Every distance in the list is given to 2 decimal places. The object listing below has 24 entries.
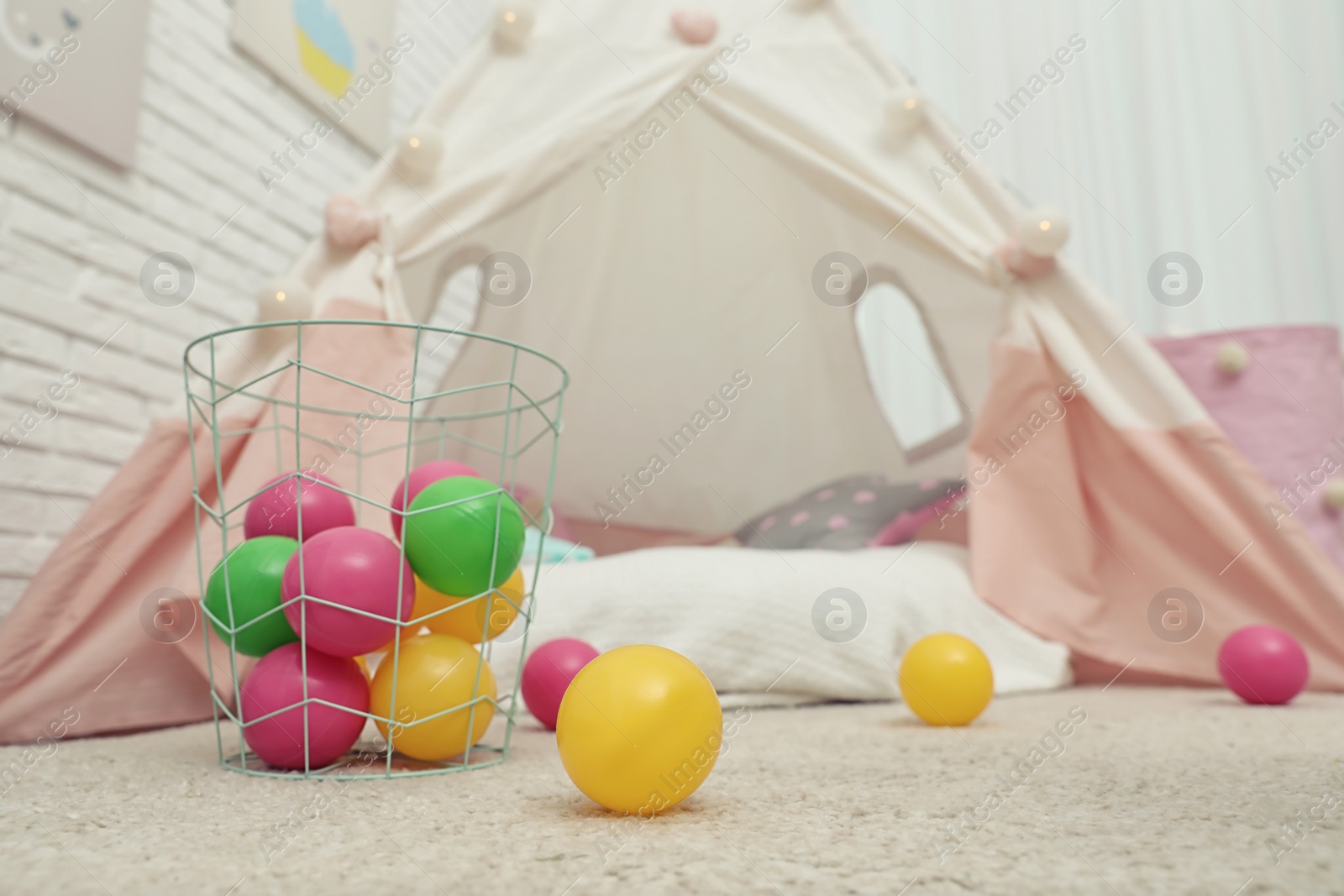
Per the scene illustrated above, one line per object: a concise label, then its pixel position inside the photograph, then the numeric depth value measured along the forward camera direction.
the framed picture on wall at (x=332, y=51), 2.11
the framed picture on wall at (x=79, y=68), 1.48
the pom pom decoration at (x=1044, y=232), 1.56
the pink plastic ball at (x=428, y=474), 0.90
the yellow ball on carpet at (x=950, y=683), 1.16
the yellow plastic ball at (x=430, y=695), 0.87
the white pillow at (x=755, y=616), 1.41
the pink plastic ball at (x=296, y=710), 0.84
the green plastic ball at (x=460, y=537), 0.84
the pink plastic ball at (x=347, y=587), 0.80
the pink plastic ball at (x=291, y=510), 0.94
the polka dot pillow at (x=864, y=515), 1.88
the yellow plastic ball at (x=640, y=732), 0.65
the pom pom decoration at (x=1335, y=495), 1.63
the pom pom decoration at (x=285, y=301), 1.38
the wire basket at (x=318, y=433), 1.01
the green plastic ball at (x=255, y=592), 0.88
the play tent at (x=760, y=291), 1.31
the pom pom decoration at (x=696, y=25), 1.69
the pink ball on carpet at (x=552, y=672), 1.11
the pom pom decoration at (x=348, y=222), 1.48
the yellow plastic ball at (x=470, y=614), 0.95
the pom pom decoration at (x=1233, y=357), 1.71
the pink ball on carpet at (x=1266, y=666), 1.31
